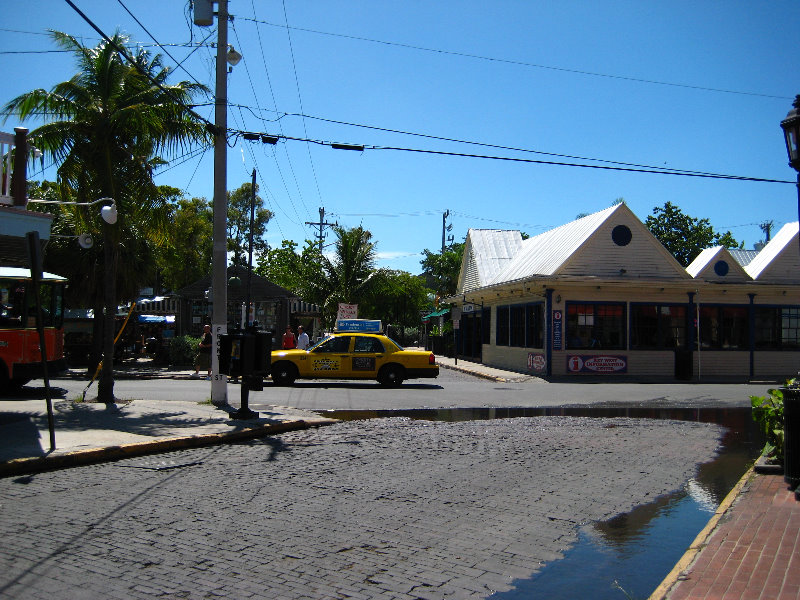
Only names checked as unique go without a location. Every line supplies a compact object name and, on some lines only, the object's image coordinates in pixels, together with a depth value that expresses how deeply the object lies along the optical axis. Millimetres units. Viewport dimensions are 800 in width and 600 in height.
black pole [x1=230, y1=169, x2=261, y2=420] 11250
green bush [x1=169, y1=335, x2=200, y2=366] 24594
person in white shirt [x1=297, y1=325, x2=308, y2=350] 23125
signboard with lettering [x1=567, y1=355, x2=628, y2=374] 25359
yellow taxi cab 19484
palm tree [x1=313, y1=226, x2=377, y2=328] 34156
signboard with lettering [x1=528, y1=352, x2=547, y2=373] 25328
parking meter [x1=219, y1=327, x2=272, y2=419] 11258
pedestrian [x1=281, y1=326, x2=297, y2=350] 23625
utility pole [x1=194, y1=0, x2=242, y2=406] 13047
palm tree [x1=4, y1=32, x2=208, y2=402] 12812
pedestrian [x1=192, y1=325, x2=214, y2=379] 21391
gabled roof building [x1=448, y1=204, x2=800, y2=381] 25469
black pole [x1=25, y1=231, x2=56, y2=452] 8250
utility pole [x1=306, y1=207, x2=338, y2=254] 54800
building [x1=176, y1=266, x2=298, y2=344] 26703
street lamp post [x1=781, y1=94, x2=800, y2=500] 6742
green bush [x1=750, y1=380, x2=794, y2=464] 8070
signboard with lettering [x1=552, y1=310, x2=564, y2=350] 25156
